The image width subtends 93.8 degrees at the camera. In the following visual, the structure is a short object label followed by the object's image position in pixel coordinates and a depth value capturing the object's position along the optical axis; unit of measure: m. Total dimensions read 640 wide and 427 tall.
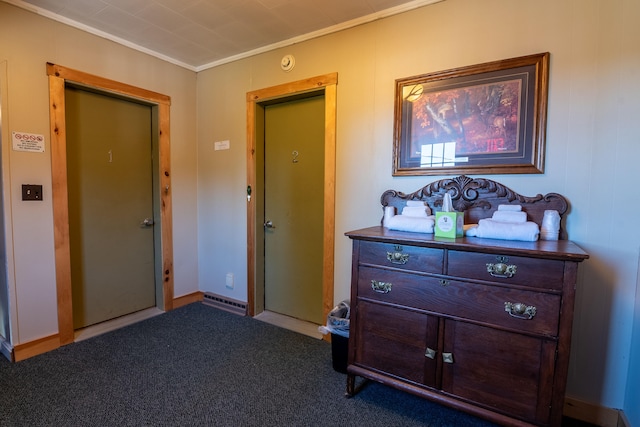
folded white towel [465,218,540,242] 1.47
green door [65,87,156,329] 2.49
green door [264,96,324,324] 2.64
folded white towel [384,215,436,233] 1.67
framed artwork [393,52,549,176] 1.69
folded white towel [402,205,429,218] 1.84
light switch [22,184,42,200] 2.10
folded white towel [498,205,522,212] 1.70
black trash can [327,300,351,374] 1.98
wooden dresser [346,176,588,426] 1.27
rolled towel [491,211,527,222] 1.64
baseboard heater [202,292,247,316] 2.97
